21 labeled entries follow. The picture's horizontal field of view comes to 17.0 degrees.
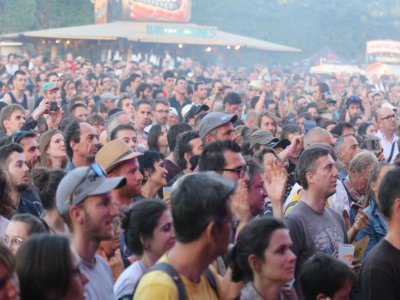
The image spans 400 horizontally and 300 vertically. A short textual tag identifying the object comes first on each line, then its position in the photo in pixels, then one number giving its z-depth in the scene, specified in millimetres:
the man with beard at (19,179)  10418
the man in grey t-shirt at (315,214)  8520
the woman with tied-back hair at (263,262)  6634
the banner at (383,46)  56248
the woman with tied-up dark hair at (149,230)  7598
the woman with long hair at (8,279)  5026
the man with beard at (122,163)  9598
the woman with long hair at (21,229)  7502
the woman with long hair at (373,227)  9975
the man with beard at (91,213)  7119
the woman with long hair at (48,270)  5365
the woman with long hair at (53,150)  12801
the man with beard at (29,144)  12190
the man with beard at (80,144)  12586
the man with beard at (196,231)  5928
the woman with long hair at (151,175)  10939
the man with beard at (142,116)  18298
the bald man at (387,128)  18836
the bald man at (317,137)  14573
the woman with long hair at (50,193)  8658
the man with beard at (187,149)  12346
